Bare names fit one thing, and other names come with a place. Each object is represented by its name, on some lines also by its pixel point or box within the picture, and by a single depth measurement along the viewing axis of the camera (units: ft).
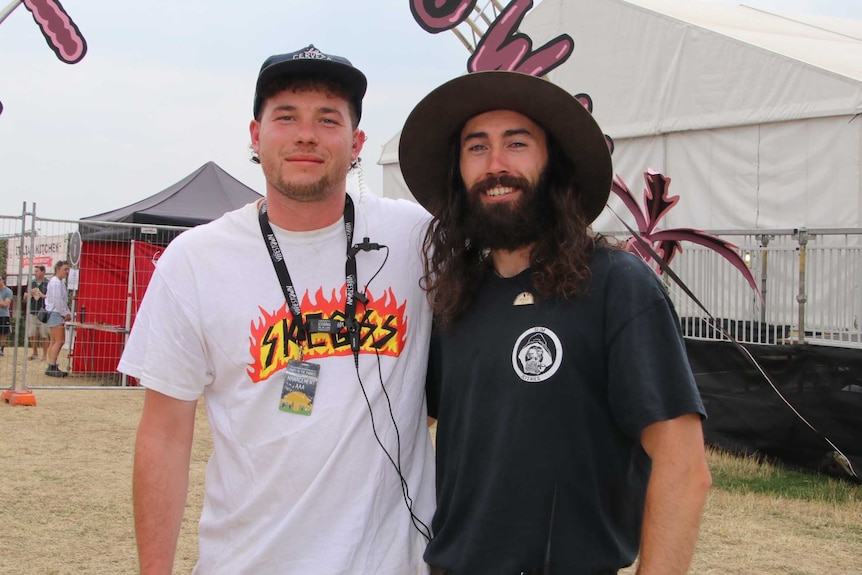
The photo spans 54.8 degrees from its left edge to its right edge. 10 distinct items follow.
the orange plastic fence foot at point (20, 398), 34.47
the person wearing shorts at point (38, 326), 48.93
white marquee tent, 36.91
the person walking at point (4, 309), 41.34
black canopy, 41.68
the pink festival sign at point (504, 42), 22.44
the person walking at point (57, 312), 42.57
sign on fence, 38.95
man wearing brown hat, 6.19
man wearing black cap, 7.04
